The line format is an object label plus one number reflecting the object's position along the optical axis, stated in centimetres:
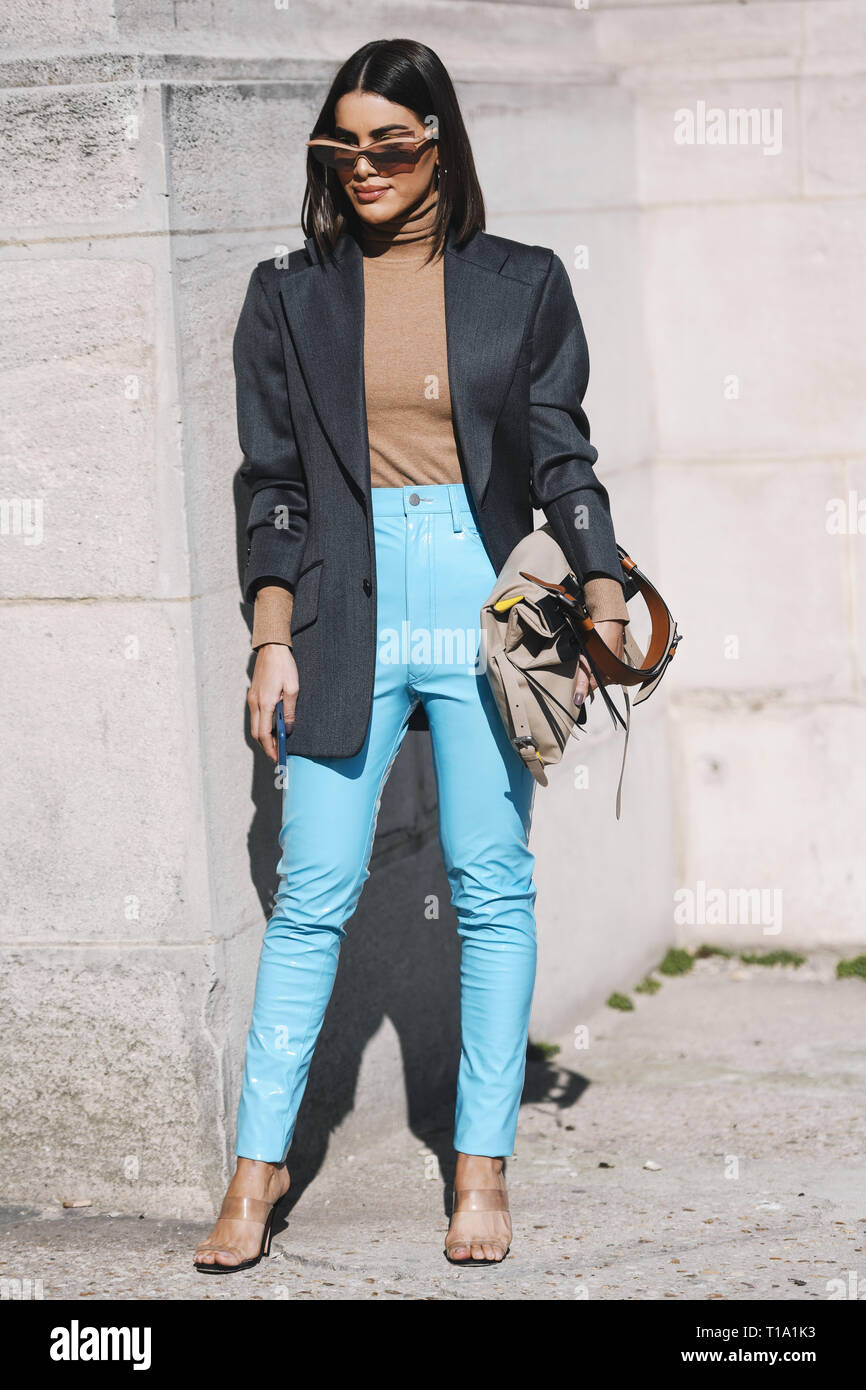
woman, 342
